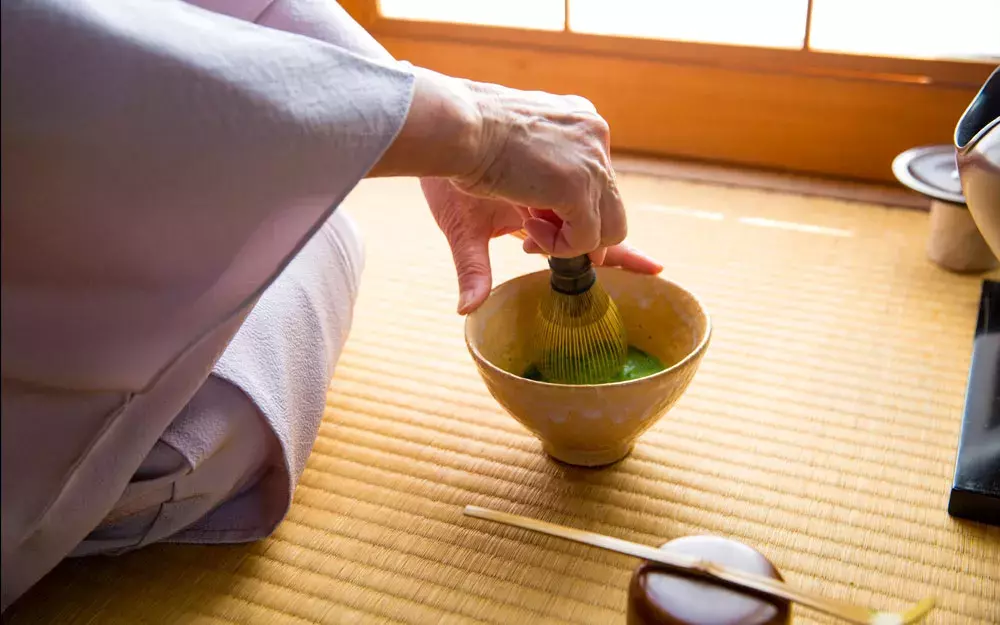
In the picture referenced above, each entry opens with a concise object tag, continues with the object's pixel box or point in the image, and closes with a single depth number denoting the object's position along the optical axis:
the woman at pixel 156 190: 0.60
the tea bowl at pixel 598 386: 0.87
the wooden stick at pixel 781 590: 0.67
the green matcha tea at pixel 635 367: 1.01
